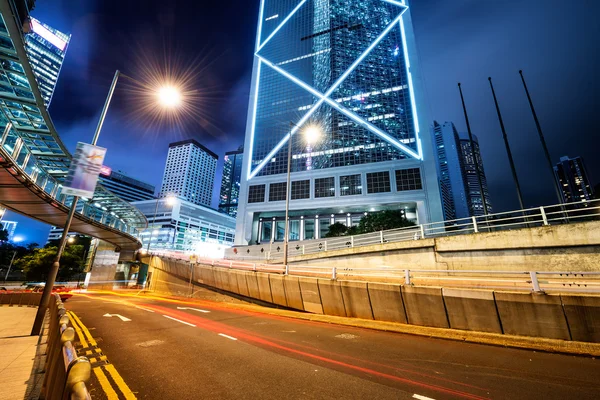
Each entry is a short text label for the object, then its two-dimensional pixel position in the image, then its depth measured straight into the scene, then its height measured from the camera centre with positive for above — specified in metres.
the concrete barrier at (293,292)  13.12 -0.98
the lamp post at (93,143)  9.22 +5.30
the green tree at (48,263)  45.56 +1.21
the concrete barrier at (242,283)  17.27 -0.70
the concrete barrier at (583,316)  6.14 -0.91
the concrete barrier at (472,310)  7.44 -0.99
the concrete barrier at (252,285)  16.22 -0.76
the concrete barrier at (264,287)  15.13 -0.80
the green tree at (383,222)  39.34 +8.51
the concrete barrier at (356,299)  10.14 -1.00
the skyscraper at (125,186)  179.38 +61.74
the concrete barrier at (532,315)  6.55 -0.98
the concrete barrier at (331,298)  11.06 -1.03
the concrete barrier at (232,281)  18.20 -0.59
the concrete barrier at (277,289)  14.09 -0.89
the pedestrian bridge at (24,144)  10.57 +7.96
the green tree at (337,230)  46.86 +8.28
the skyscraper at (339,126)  55.75 +37.60
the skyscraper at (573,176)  168.00 +69.64
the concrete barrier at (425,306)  8.28 -1.00
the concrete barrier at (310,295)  12.10 -1.02
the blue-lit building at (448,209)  168.82 +46.41
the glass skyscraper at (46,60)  130.66 +116.49
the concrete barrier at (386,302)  9.18 -1.00
